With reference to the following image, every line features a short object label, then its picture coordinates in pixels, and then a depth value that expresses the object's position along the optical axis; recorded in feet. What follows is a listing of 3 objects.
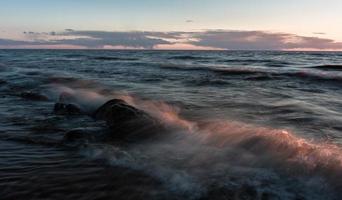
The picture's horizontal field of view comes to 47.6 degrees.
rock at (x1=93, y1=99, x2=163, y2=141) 20.91
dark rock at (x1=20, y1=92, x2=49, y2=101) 35.70
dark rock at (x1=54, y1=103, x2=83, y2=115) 27.68
